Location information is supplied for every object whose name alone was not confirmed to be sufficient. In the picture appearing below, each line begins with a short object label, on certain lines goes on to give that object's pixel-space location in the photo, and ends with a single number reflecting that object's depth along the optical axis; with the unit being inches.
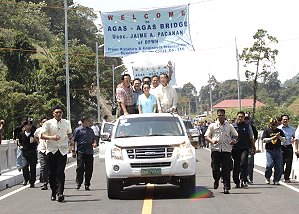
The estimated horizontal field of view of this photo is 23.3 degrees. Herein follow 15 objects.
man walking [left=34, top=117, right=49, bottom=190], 678.5
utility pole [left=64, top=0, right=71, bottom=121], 1559.3
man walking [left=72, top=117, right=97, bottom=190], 694.5
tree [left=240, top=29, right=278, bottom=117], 2273.3
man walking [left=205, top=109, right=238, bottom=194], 637.9
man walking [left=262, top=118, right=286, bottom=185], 723.4
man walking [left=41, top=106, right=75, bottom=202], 592.1
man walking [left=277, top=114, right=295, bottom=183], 751.7
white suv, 581.6
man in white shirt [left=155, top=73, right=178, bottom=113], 713.6
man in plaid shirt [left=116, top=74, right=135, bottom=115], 724.0
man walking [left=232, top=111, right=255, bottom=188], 692.1
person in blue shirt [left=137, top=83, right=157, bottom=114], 690.8
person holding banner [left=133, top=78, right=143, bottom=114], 734.9
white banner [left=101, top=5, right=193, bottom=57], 1049.5
